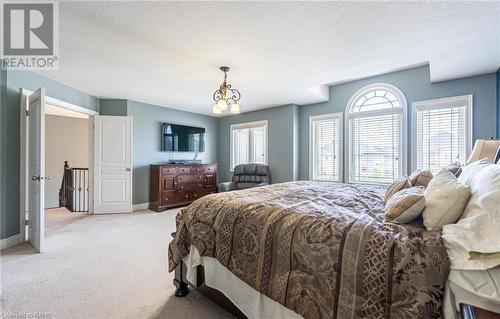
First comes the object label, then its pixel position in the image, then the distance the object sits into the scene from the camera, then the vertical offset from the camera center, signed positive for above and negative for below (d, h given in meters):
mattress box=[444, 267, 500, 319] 0.90 -0.53
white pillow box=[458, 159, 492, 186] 1.45 -0.09
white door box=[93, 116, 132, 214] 4.72 -0.11
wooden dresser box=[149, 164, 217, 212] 5.03 -0.59
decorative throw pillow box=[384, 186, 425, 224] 1.29 -0.28
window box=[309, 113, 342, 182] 4.71 +0.26
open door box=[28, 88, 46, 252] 2.86 -0.12
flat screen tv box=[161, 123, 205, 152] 5.57 +0.53
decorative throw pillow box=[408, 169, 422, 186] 1.98 -0.17
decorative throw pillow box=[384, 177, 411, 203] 1.90 -0.23
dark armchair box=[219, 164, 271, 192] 5.45 -0.44
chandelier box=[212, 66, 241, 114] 2.85 +0.71
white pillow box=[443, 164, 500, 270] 0.93 -0.33
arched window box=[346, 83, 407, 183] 4.00 +0.46
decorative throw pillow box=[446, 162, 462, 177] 1.91 -0.09
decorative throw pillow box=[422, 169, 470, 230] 1.18 -0.24
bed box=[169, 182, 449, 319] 1.03 -0.55
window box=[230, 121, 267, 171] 6.01 +0.44
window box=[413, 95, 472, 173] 3.45 +0.42
